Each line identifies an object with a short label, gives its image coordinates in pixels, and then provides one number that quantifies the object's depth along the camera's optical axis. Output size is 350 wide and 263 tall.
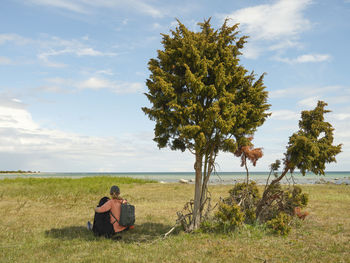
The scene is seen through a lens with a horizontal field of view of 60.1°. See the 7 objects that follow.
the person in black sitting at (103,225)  11.43
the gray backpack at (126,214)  11.27
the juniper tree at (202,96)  10.81
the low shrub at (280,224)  11.80
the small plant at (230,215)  11.27
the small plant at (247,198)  12.88
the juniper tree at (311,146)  11.71
